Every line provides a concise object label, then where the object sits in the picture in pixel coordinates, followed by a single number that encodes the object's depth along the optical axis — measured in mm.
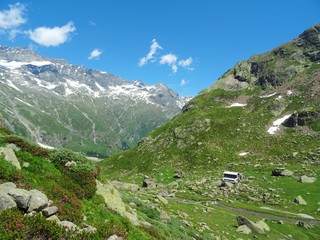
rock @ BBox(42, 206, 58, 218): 13374
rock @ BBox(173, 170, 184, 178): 90500
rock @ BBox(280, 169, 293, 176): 76762
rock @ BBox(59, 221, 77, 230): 13080
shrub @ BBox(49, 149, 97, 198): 18983
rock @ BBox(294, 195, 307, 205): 59947
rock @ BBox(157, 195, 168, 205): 45625
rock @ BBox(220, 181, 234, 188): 72012
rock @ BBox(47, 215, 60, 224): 13202
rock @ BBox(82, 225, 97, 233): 14070
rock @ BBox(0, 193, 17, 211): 12484
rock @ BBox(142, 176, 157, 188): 78000
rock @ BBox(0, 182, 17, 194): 13547
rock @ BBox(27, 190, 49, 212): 13182
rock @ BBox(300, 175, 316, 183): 70069
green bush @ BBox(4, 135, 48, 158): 20344
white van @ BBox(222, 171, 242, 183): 76000
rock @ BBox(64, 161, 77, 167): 20984
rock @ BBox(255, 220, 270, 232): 41831
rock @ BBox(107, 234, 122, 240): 14266
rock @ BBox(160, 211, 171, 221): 28945
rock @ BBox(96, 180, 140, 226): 20605
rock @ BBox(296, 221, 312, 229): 46666
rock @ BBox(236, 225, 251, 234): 39531
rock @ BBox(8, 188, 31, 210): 12898
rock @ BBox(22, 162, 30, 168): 18203
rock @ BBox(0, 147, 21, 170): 17219
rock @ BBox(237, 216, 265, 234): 40603
